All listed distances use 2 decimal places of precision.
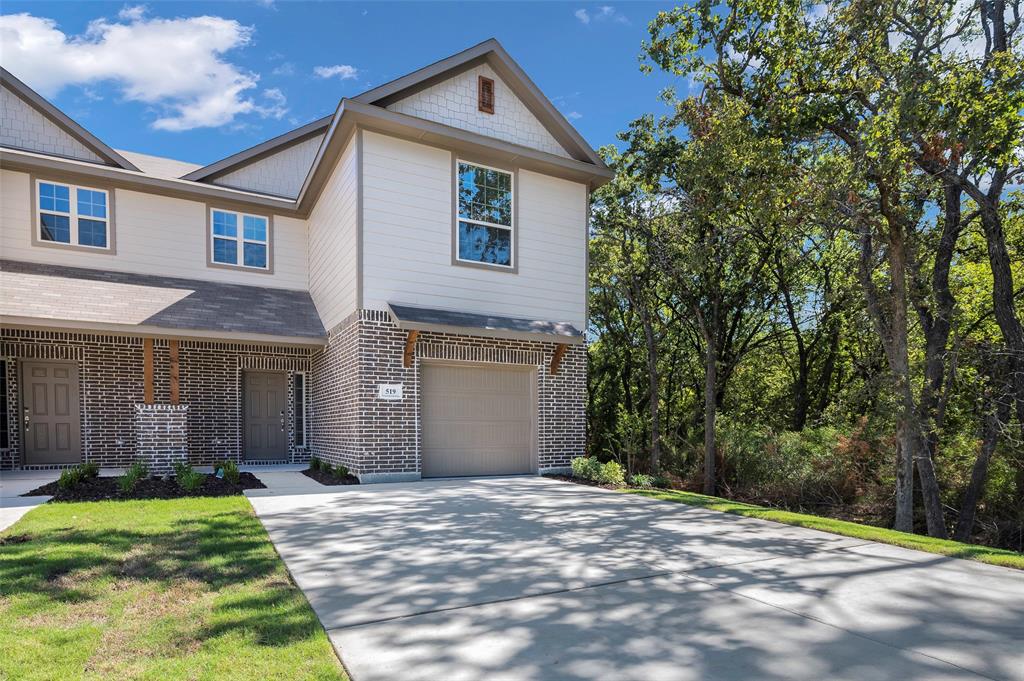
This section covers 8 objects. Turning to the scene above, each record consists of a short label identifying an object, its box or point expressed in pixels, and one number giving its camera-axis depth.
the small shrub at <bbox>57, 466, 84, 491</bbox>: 8.50
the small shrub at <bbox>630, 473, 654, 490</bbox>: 10.70
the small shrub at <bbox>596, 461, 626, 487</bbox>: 10.27
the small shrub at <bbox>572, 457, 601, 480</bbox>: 10.60
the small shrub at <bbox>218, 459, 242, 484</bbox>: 9.40
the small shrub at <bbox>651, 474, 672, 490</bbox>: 11.07
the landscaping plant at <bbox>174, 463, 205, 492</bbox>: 8.59
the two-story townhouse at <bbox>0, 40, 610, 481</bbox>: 10.18
